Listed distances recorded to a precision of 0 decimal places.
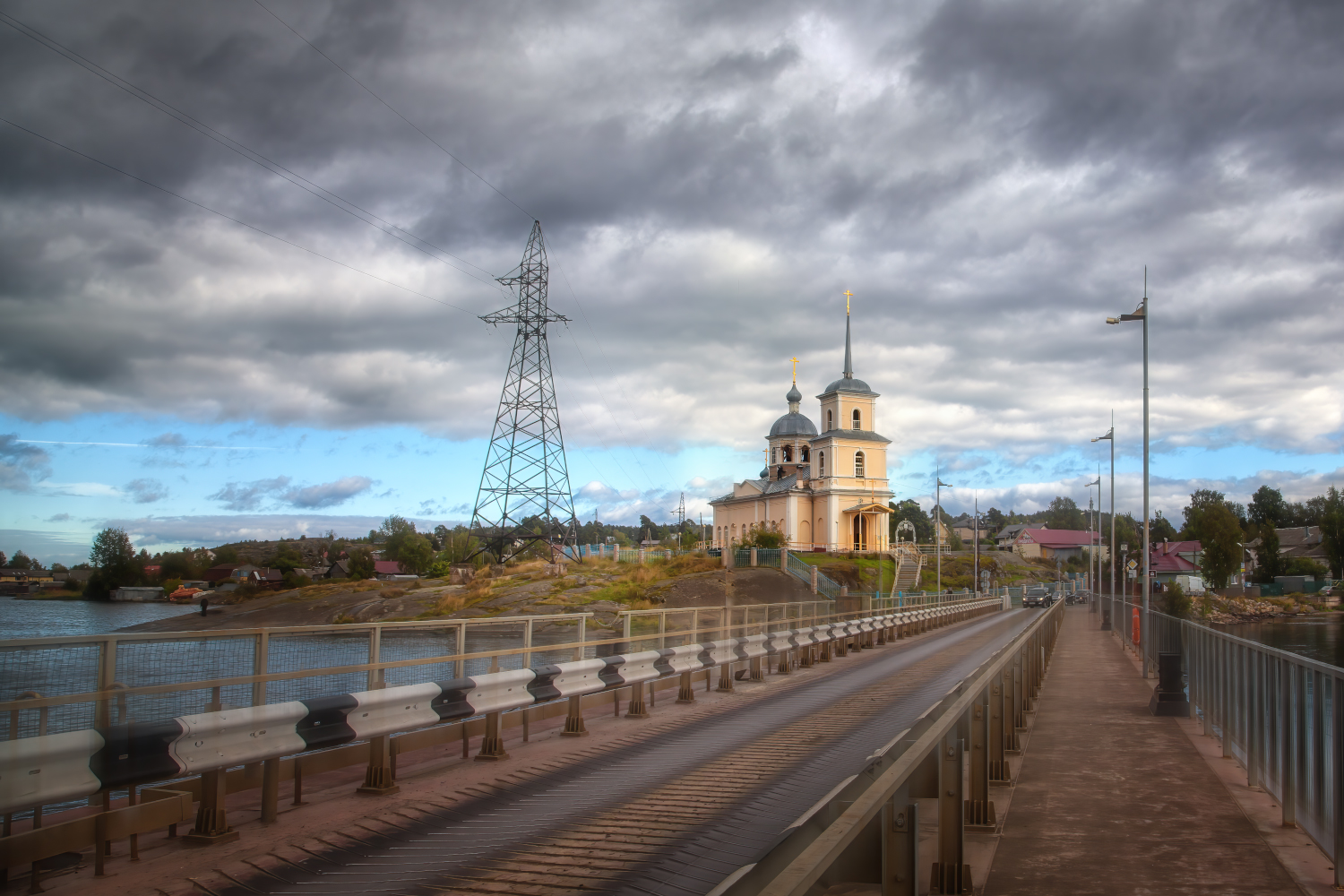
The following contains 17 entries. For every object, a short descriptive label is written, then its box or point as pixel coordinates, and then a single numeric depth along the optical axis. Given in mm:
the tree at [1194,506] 162750
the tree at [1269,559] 120125
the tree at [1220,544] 103825
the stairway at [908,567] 89375
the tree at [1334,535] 112438
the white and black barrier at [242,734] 5938
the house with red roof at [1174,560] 135100
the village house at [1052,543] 174625
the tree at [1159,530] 189250
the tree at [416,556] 91938
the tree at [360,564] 85562
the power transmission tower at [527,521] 61312
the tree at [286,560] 77438
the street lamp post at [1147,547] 22812
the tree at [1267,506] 174375
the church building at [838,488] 102500
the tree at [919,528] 183000
